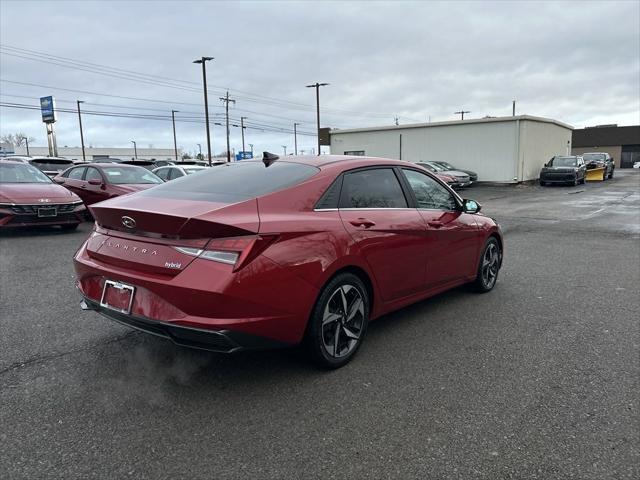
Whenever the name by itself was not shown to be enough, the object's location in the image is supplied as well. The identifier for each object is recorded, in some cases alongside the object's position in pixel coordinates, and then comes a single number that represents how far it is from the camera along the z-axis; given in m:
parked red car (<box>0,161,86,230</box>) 8.90
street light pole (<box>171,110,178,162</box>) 70.22
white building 28.73
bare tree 102.72
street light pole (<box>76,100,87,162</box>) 57.22
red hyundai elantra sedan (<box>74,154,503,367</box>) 2.89
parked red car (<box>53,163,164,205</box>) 10.94
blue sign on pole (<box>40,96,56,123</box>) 51.31
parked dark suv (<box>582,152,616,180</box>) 33.77
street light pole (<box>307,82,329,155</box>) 40.31
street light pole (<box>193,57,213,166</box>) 33.76
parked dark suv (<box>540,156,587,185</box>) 27.73
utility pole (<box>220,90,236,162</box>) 59.87
